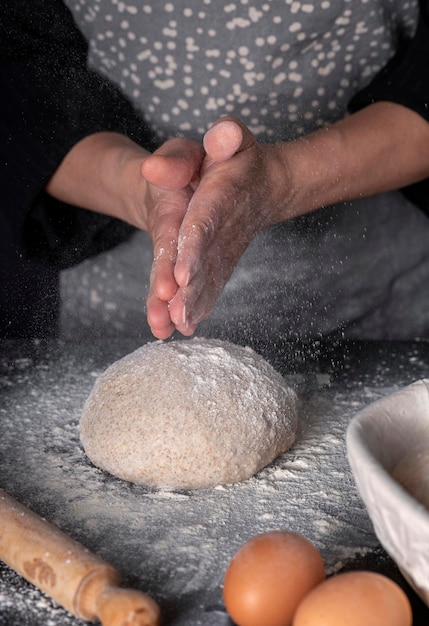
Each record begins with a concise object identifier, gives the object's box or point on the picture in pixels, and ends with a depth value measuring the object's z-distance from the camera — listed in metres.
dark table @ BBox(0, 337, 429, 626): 0.78
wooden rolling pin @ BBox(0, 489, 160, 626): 0.66
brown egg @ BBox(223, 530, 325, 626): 0.66
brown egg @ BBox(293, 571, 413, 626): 0.60
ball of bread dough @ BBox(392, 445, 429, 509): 0.70
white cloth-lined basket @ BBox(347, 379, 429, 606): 0.61
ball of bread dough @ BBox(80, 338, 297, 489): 0.98
